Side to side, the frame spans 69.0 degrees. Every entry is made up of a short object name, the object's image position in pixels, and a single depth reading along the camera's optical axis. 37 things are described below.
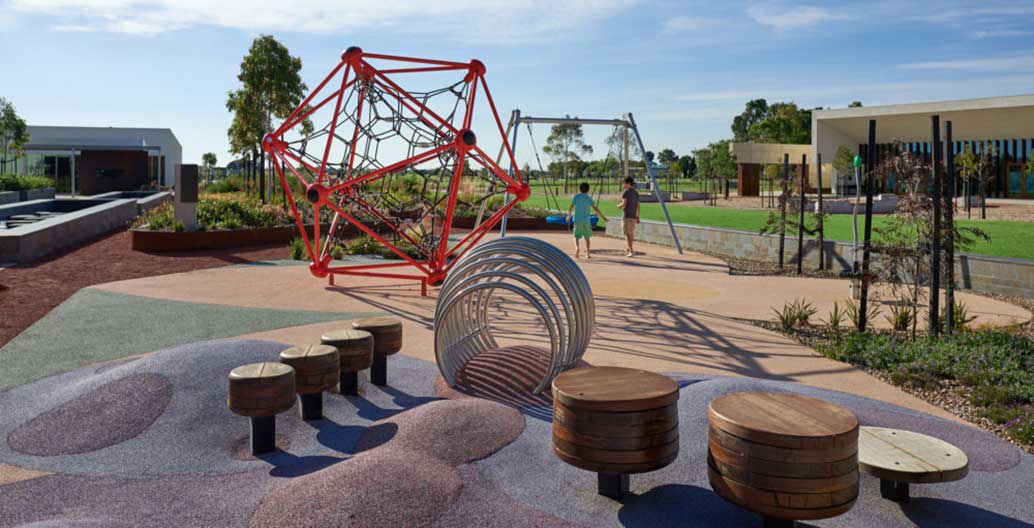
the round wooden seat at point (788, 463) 3.43
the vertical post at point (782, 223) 14.65
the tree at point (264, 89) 31.16
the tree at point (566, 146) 70.76
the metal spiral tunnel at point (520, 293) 5.93
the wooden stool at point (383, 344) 6.71
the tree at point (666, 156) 144.88
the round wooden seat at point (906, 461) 4.07
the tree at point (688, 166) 123.44
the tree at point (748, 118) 106.34
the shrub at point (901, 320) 8.77
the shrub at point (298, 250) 16.02
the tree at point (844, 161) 45.53
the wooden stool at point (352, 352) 6.16
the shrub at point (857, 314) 8.71
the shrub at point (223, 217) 17.73
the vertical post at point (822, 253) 14.26
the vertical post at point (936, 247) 7.71
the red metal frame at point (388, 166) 10.86
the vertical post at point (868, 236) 8.08
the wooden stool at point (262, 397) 4.96
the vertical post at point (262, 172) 27.67
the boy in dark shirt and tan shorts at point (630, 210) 16.98
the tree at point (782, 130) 70.50
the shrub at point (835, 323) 8.64
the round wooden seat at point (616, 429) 4.02
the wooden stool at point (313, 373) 5.57
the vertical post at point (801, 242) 14.34
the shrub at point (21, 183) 30.94
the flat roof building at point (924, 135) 40.78
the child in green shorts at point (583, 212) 15.92
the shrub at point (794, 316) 8.99
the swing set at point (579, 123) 17.08
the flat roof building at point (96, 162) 45.97
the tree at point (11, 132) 40.44
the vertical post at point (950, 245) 7.84
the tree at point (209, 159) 101.50
